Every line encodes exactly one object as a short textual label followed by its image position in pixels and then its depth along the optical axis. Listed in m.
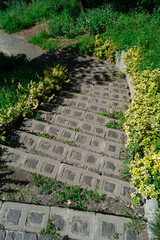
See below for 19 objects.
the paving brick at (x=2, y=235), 2.34
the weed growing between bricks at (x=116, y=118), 4.28
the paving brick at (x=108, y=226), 2.45
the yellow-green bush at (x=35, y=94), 3.95
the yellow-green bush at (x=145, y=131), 2.62
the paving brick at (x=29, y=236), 2.35
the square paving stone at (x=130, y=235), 2.44
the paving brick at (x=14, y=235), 2.35
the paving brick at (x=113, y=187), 2.97
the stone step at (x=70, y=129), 3.94
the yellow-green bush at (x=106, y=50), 7.79
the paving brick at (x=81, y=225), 2.43
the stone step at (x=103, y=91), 5.43
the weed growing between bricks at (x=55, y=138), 3.76
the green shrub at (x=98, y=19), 9.65
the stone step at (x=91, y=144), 3.65
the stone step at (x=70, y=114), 4.39
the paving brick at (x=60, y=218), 2.48
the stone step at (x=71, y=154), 3.38
